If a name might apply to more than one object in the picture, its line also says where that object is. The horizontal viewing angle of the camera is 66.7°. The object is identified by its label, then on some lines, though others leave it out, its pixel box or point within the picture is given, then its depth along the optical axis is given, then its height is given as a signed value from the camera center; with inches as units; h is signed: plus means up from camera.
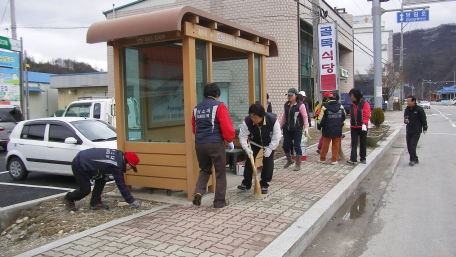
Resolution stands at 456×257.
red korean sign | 535.8 +82.7
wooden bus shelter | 211.2 +21.0
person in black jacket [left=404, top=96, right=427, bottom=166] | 345.7 -16.9
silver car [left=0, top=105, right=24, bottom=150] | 514.9 -6.0
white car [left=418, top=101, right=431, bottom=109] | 2122.0 +7.0
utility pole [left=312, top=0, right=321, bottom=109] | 557.3 +121.0
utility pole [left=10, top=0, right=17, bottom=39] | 766.4 +215.5
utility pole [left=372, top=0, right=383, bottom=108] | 534.6 +83.1
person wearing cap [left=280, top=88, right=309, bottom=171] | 303.9 -12.4
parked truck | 469.4 +5.5
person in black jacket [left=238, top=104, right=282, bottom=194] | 215.2 -17.2
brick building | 678.5 +173.3
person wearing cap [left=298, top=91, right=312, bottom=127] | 335.3 +11.5
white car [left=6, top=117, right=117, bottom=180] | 292.5 -24.6
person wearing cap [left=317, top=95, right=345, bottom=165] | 320.2 -13.8
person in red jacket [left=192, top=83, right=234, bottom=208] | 193.3 -15.4
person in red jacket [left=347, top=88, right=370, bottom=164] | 323.3 -11.7
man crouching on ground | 196.1 -30.6
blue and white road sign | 620.4 +163.1
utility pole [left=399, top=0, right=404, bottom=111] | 1693.7 +238.0
